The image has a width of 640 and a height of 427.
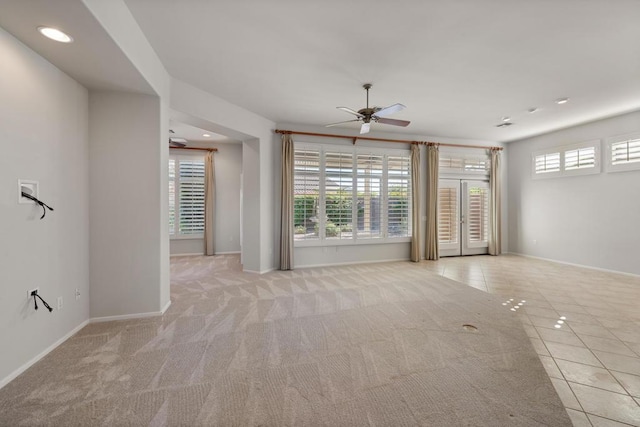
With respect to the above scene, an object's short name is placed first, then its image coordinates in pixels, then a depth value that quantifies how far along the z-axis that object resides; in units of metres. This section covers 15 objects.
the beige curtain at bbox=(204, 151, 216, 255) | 7.11
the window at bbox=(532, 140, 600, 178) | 5.59
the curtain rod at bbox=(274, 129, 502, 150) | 5.60
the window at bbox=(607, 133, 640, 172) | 4.98
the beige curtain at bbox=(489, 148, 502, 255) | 7.11
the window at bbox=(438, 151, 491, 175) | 6.89
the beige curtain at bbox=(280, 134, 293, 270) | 5.47
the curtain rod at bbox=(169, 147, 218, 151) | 6.98
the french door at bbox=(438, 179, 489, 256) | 6.84
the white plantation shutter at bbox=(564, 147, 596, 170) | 5.61
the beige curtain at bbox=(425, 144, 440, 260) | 6.54
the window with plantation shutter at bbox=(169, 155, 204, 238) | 7.05
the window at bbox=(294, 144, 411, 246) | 5.73
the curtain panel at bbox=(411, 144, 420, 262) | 6.40
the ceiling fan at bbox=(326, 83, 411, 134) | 3.60
